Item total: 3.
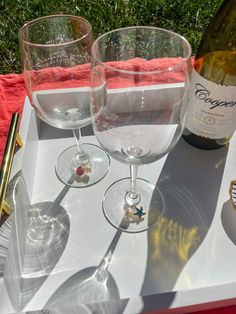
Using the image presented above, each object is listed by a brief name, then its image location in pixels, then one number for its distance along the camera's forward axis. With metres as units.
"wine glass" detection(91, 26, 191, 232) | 0.30
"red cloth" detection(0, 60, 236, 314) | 0.55
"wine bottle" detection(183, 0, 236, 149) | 0.42
